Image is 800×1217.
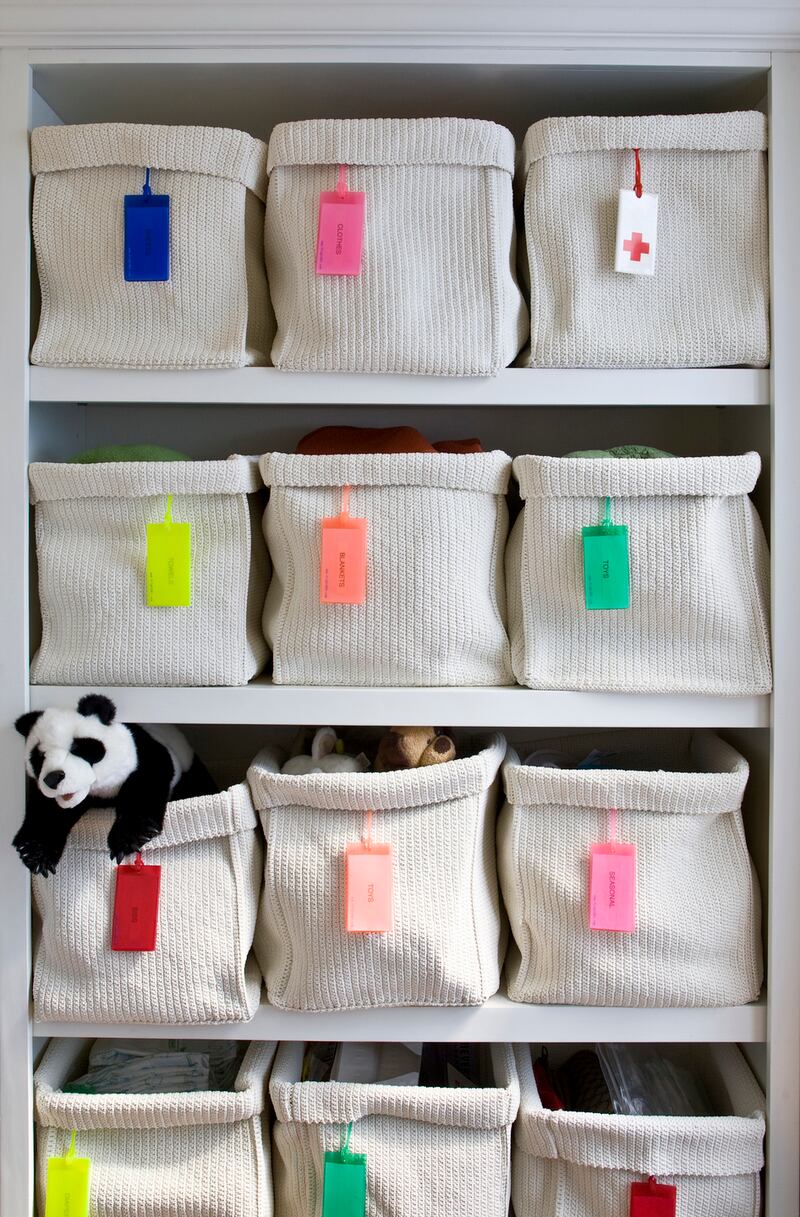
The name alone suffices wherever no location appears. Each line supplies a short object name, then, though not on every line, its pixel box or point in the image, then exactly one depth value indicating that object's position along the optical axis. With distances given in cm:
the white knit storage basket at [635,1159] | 134
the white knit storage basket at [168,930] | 134
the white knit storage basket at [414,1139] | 135
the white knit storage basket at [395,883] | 133
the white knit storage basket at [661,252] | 134
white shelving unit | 132
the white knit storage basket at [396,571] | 133
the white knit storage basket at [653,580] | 133
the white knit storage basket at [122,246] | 133
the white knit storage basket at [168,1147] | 136
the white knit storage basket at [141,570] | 135
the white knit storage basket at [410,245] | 132
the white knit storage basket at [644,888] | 135
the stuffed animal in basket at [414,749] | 141
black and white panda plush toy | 126
